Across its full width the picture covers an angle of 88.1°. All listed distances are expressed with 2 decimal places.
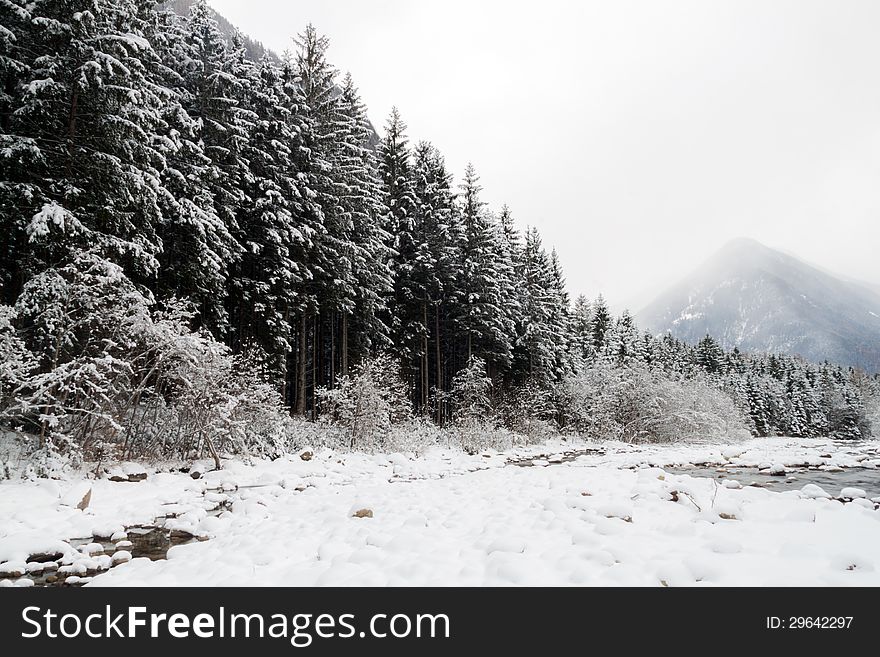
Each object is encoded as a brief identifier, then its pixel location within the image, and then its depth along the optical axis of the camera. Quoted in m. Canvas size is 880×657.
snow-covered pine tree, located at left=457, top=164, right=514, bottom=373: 24.75
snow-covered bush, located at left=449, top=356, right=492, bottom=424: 21.77
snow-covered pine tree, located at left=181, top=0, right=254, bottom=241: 15.05
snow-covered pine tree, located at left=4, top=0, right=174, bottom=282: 9.38
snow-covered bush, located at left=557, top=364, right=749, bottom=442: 28.83
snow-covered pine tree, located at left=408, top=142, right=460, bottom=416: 23.20
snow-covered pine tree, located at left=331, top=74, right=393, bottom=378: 18.98
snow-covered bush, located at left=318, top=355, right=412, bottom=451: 14.68
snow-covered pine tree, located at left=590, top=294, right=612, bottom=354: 49.88
